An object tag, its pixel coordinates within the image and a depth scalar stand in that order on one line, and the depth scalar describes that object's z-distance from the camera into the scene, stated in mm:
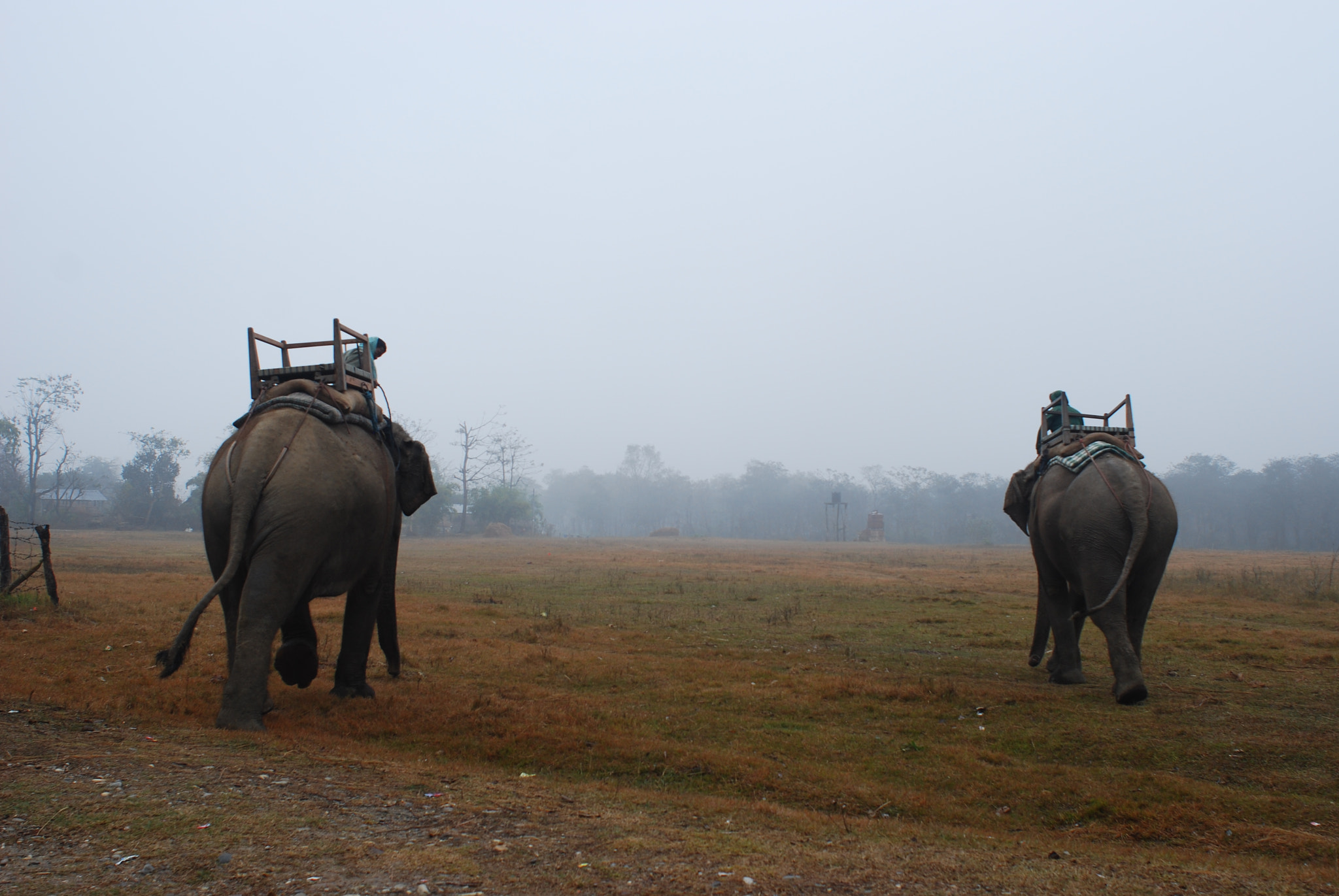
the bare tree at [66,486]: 70938
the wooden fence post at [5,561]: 12383
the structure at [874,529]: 85188
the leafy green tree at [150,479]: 73750
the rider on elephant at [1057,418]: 10067
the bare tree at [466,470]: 81125
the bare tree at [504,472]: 91194
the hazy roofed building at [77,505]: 72188
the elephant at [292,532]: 5766
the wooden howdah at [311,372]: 7371
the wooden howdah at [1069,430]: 9289
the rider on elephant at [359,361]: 8469
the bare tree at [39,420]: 70688
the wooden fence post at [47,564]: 11836
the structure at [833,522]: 88412
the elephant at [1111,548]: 7645
